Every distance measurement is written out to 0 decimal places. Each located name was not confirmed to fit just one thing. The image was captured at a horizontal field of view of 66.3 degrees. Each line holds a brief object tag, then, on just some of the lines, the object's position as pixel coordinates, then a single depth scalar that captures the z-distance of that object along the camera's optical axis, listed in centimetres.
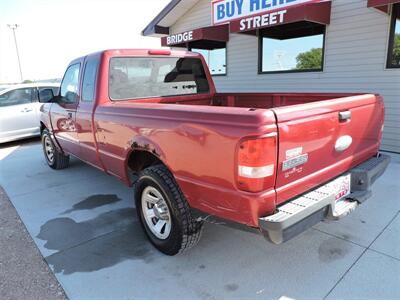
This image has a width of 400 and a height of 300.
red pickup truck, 203
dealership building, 609
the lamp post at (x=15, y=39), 3097
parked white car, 820
